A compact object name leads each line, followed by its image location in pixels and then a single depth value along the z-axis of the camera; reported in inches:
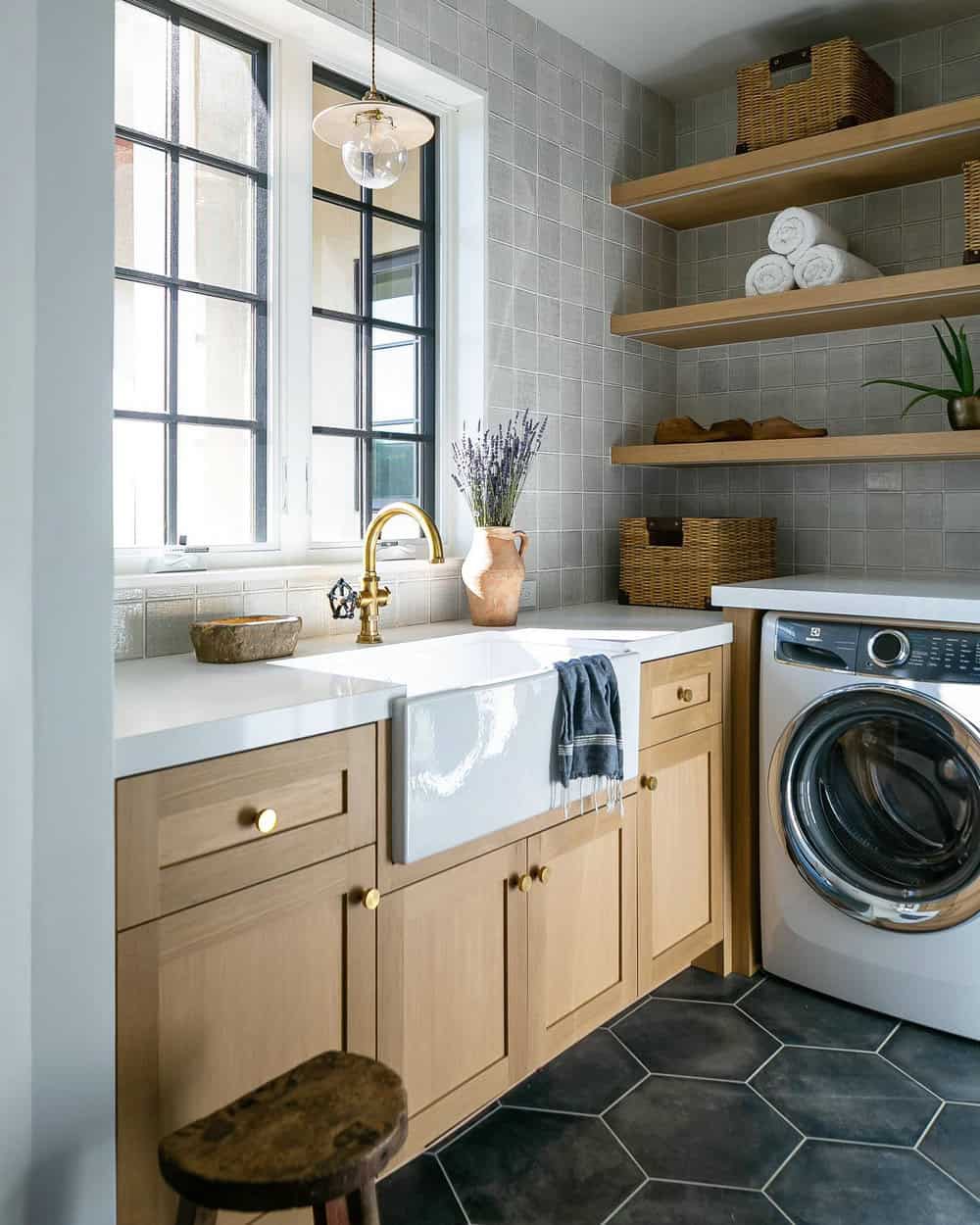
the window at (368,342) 100.3
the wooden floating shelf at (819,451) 102.9
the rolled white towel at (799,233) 111.5
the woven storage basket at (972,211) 99.2
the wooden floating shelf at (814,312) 102.7
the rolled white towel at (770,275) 113.1
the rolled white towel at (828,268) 109.3
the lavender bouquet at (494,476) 101.3
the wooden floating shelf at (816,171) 101.9
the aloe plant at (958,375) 104.5
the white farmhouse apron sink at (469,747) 65.4
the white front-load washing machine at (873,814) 89.7
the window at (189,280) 84.6
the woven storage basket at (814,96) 108.1
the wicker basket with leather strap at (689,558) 116.5
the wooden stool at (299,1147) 44.8
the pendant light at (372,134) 76.3
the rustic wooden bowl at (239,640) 76.3
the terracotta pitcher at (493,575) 99.7
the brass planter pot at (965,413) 103.8
